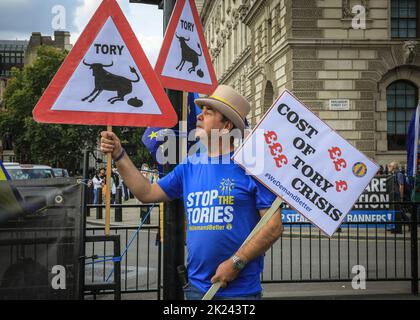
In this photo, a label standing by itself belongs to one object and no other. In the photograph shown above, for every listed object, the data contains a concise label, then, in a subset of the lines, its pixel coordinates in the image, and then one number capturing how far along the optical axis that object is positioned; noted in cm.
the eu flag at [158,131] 535
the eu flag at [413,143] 1345
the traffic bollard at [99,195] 2420
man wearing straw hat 310
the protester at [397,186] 1452
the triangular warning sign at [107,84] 345
